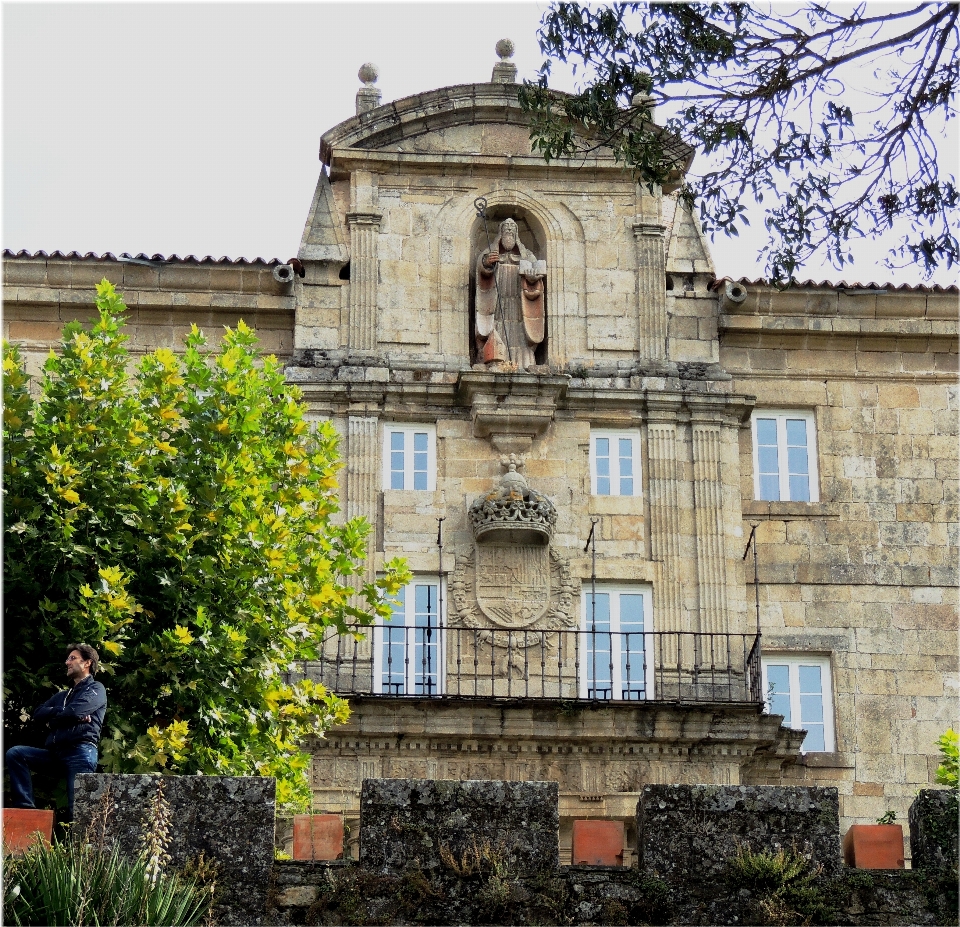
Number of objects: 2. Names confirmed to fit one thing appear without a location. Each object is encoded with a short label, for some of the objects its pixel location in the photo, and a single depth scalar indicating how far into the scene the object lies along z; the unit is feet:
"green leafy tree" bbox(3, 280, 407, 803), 50.24
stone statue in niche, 80.18
